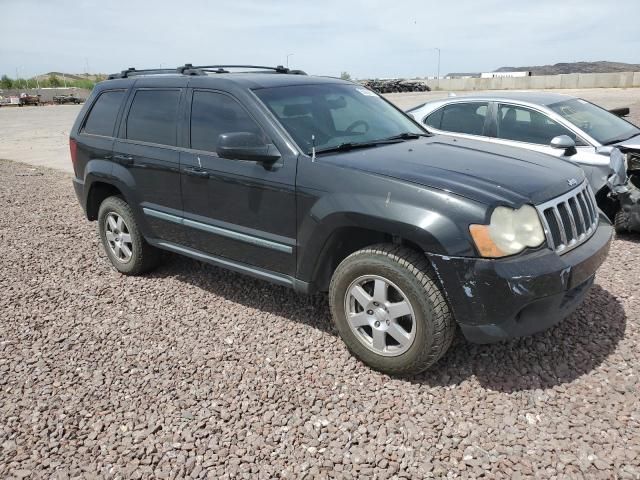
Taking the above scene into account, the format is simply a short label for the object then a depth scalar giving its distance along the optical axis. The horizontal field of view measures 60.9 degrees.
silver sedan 5.51
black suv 2.92
